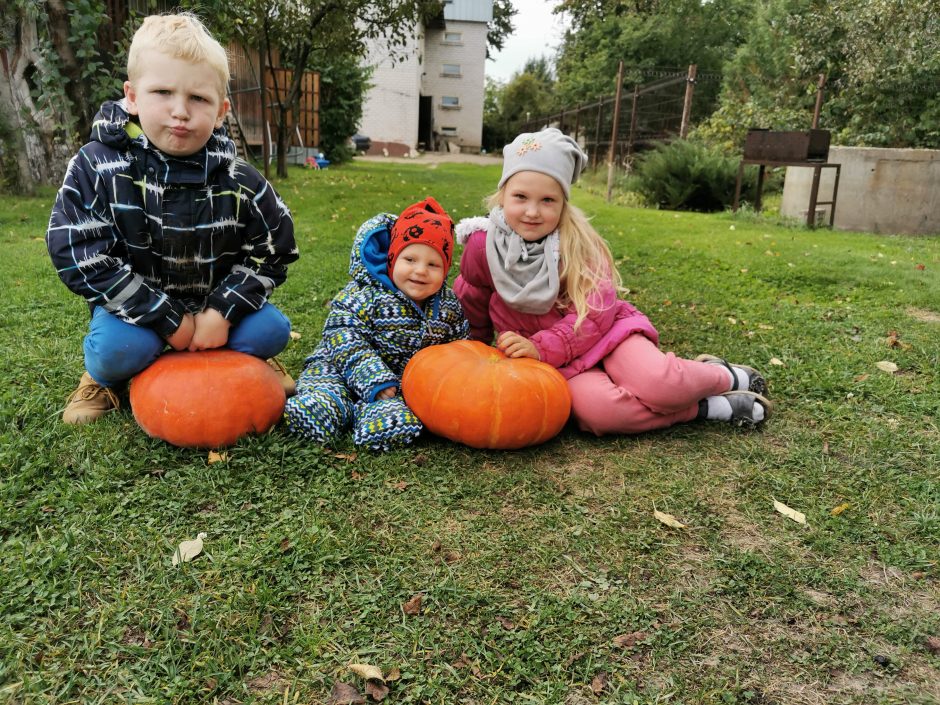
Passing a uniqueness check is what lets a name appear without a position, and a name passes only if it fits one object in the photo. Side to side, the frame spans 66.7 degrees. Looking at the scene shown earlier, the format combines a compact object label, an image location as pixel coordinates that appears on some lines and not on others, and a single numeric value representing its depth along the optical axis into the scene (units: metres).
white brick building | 40.62
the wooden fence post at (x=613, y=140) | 14.72
